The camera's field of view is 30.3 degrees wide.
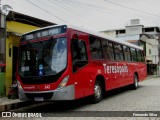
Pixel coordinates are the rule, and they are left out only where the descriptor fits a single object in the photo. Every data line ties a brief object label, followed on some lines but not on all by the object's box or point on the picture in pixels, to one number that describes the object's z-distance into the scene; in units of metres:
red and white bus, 9.66
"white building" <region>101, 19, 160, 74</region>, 48.09
